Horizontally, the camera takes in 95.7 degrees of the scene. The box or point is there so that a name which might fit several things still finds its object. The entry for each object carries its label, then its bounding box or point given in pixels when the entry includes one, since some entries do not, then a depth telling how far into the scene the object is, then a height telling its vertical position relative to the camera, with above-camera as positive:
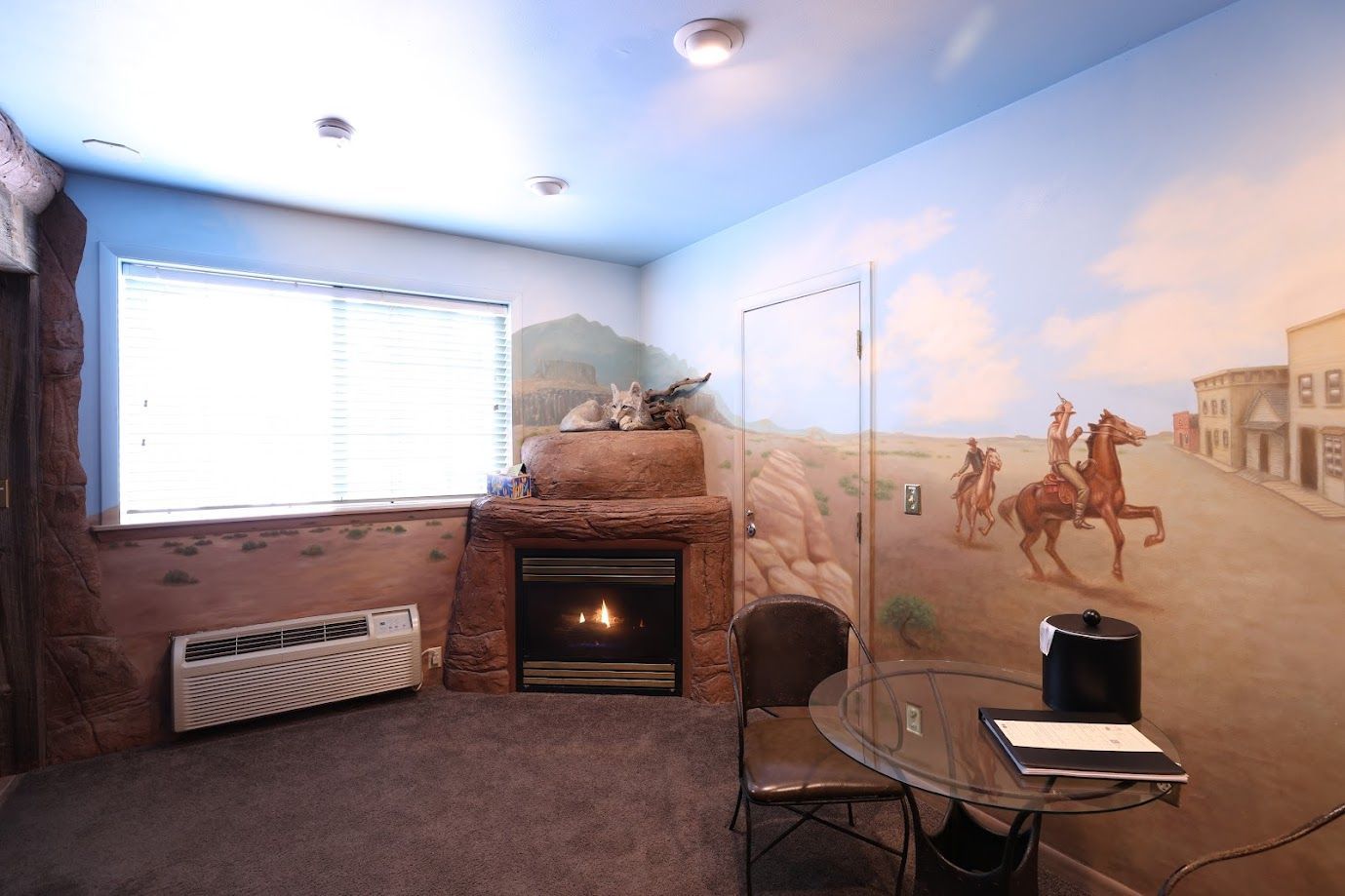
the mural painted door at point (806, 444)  2.84 +0.04
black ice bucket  1.52 -0.55
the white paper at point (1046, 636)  1.61 -0.50
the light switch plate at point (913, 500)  2.56 -0.21
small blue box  3.54 -0.17
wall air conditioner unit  2.86 -1.03
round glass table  1.27 -0.73
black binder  1.26 -0.68
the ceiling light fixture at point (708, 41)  1.80 +1.25
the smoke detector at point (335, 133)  2.33 +1.27
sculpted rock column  2.67 -0.38
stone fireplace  3.37 -0.74
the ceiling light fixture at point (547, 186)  2.88 +1.29
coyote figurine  3.75 +0.24
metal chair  1.85 -0.85
